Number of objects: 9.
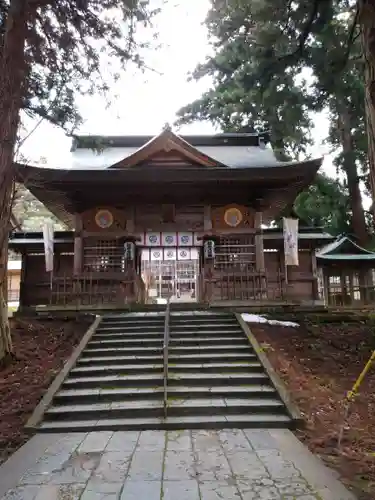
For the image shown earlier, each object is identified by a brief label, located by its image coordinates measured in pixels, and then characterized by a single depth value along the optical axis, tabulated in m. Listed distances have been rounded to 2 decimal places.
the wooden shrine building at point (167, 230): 12.48
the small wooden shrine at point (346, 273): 18.27
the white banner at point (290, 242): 13.59
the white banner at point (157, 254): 13.55
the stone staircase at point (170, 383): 5.80
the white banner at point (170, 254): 13.46
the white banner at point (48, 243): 13.27
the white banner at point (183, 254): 13.47
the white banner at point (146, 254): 13.77
